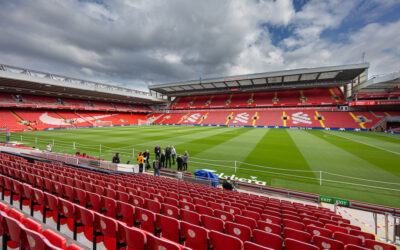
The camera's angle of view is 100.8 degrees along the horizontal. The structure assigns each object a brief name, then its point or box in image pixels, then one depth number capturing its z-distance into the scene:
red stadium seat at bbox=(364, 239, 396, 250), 2.81
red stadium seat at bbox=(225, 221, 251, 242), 2.83
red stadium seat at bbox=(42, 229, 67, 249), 1.99
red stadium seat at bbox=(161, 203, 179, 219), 3.59
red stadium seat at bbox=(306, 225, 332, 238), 3.33
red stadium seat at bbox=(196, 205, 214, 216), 3.89
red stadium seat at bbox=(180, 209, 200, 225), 3.28
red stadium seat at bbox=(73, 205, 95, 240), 2.87
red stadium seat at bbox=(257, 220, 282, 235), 3.18
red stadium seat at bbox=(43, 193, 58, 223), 3.38
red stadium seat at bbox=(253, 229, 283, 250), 2.56
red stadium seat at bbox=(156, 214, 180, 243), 2.83
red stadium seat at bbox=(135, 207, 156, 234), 3.11
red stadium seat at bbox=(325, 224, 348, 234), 3.71
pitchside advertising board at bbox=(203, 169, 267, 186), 9.65
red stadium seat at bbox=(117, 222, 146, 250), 2.27
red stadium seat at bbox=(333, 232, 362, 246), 3.04
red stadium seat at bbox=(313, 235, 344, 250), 2.71
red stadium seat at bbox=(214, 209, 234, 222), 3.65
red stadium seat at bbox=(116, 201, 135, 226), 3.35
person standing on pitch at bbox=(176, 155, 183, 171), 10.98
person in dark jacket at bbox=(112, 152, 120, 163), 10.96
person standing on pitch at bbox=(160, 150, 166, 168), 12.26
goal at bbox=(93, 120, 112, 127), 45.06
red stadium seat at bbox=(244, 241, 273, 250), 2.10
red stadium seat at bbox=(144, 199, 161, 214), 3.77
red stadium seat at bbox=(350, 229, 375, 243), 3.55
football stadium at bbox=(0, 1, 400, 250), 2.88
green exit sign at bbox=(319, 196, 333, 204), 7.39
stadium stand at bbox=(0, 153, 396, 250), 2.46
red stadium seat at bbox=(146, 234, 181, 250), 1.95
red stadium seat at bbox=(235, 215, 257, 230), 3.36
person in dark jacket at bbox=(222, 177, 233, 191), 7.85
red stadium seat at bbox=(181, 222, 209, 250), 2.58
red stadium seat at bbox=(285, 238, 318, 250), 2.31
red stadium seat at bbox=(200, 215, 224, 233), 3.05
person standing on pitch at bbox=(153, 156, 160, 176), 10.05
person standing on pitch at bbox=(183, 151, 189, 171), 11.10
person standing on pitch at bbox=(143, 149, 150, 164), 11.25
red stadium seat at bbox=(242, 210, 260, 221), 4.02
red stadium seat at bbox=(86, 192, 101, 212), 3.78
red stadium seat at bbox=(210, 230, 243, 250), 2.26
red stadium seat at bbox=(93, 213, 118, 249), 2.59
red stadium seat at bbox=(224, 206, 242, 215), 4.32
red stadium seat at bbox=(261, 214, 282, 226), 3.91
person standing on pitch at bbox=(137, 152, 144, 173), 10.50
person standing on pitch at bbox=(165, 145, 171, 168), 12.44
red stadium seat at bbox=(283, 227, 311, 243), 2.93
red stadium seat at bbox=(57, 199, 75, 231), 3.14
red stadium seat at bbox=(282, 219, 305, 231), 3.57
